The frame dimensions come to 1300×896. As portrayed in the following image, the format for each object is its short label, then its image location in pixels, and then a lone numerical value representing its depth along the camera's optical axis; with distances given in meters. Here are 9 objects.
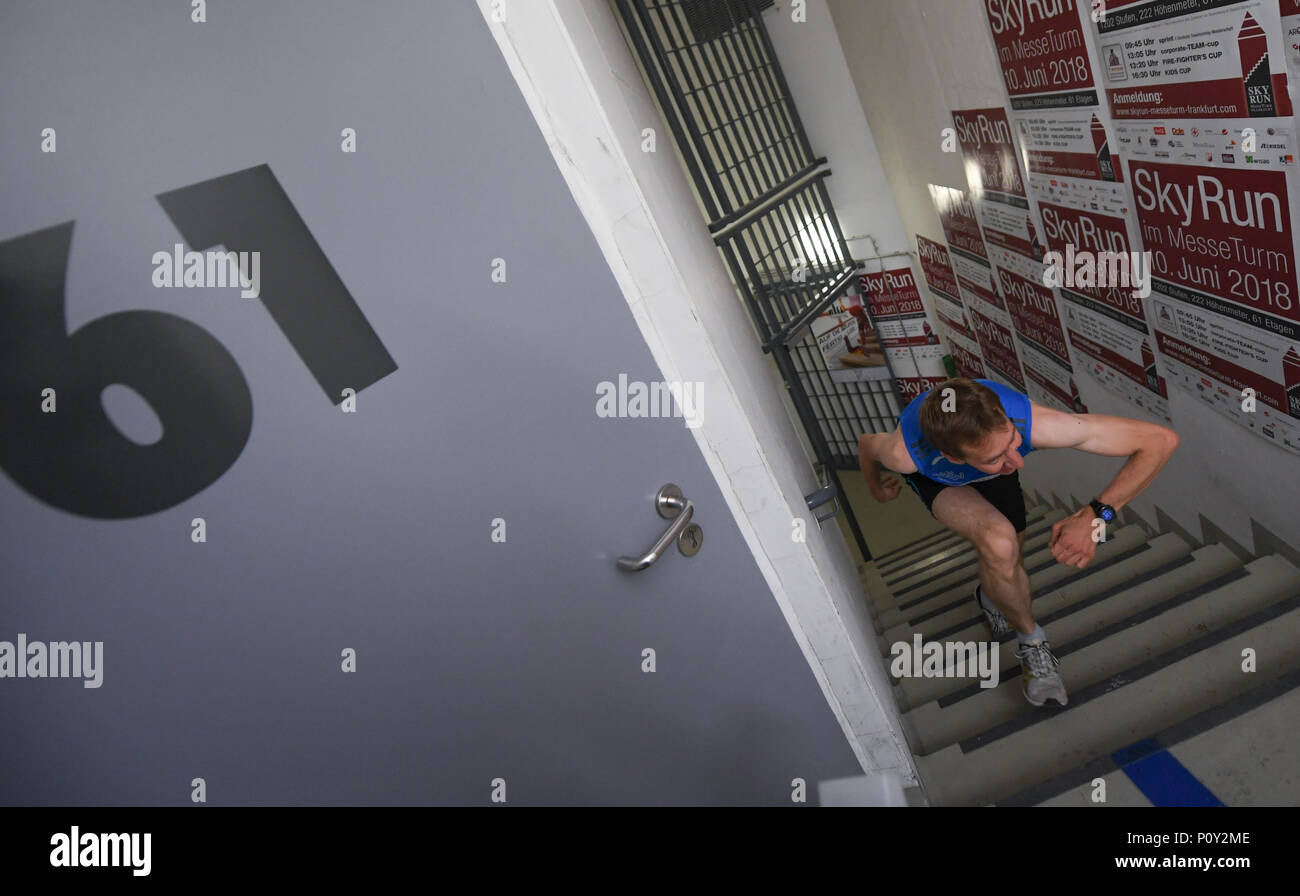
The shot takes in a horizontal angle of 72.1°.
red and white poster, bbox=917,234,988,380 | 5.25
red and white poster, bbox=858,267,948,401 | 5.96
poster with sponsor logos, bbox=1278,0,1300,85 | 1.87
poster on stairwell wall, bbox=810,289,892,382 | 6.31
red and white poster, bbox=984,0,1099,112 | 2.80
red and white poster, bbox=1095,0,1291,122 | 2.00
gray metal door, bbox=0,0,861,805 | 0.87
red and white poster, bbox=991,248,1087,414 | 3.89
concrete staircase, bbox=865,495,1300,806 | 1.88
